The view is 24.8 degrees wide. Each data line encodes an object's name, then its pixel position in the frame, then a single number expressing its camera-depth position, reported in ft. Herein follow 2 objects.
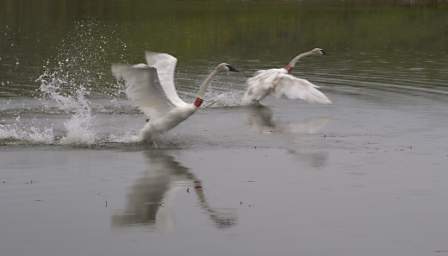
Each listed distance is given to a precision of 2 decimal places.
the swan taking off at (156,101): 48.98
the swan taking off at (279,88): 63.57
